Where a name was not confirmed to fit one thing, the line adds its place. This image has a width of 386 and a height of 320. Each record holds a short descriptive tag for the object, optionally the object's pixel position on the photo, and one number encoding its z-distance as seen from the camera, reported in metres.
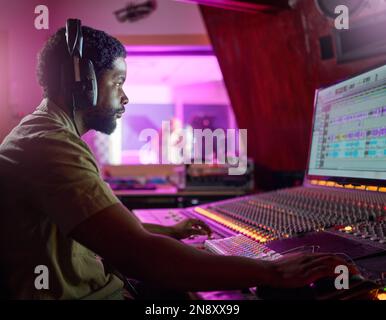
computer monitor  1.15
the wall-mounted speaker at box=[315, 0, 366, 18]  1.68
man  0.71
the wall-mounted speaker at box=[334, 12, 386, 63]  1.66
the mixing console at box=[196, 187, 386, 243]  1.01
